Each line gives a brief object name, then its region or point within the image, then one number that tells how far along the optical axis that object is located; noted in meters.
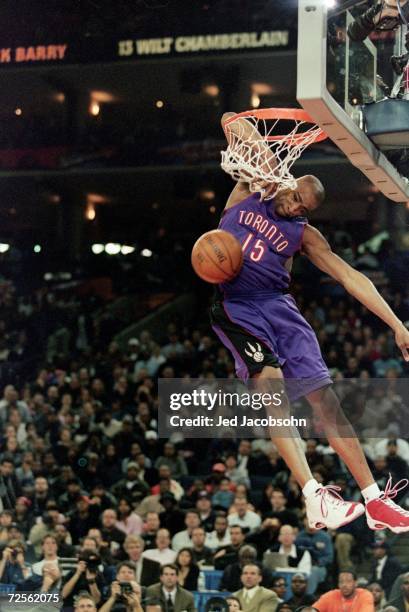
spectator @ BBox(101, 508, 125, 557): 10.18
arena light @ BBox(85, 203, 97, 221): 21.37
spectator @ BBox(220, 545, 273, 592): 9.20
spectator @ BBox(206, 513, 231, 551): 9.87
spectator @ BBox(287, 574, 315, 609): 9.04
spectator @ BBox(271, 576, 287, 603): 9.09
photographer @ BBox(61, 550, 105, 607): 9.51
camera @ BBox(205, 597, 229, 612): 8.92
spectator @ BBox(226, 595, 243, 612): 8.84
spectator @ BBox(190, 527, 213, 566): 9.71
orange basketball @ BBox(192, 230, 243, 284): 5.35
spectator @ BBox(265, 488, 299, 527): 9.83
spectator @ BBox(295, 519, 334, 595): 9.35
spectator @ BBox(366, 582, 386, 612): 8.71
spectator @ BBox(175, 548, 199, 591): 9.45
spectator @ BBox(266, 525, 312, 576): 9.42
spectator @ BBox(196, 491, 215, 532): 10.16
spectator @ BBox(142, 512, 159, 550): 10.22
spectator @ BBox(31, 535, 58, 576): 9.93
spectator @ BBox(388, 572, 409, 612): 8.61
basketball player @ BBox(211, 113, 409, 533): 5.42
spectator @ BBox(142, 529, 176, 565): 9.77
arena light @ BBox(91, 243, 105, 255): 20.48
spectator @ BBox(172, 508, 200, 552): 10.01
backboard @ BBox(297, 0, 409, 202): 4.45
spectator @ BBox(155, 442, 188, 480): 11.75
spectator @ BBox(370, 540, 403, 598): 9.11
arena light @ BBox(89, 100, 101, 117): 19.30
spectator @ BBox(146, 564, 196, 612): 9.18
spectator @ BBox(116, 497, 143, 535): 10.52
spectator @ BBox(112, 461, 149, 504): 11.09
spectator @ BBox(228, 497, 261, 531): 9.99
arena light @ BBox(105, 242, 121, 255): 20.01
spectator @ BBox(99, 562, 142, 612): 9.20
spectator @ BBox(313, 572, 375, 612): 8.61
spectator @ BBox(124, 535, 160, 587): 9.66
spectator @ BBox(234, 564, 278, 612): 8.91
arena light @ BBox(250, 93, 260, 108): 17.43
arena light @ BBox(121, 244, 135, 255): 19.89
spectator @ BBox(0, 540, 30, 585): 9.90
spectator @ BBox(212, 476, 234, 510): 10.67
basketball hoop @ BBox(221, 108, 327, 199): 5.34
